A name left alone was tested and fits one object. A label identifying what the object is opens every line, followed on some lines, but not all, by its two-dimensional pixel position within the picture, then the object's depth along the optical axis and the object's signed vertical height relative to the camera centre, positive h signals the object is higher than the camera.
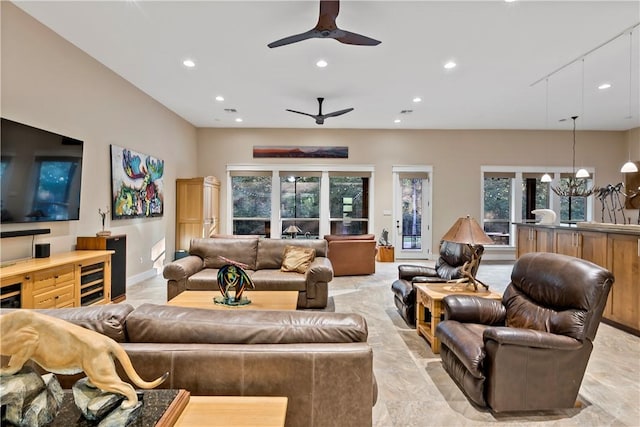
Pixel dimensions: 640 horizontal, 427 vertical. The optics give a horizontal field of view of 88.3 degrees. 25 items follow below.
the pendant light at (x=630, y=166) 4.31 +0.72
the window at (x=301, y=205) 8.51 +0.19
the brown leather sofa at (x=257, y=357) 1.30 -0.57
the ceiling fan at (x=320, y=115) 5.77 +1.73
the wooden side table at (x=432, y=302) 2.98 -0.84
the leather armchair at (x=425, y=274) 3.72 -0.74
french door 8.43 +0.02
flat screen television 3.12 +0.39
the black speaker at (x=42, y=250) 3.45 -0.41
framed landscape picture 8.33 +1.53
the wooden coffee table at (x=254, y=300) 2.88 -0.82
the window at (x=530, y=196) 8.41 +0.45
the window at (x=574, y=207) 8.48 +0.17
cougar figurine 0.84 -0.38
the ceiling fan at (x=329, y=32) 2.92 +1.65
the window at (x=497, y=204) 8.47 +0.24
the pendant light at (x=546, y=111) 5.28 +2.08
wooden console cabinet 2.81 -0.68
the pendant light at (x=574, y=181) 8.30 +0.81
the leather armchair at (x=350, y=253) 6.16 -0.76
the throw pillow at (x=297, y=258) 4.34 -0.62
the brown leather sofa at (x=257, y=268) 3.97 -0.72
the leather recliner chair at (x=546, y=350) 1.99 -0.85
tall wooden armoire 7.08 +0.04
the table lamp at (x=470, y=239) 2.98 -0.23
